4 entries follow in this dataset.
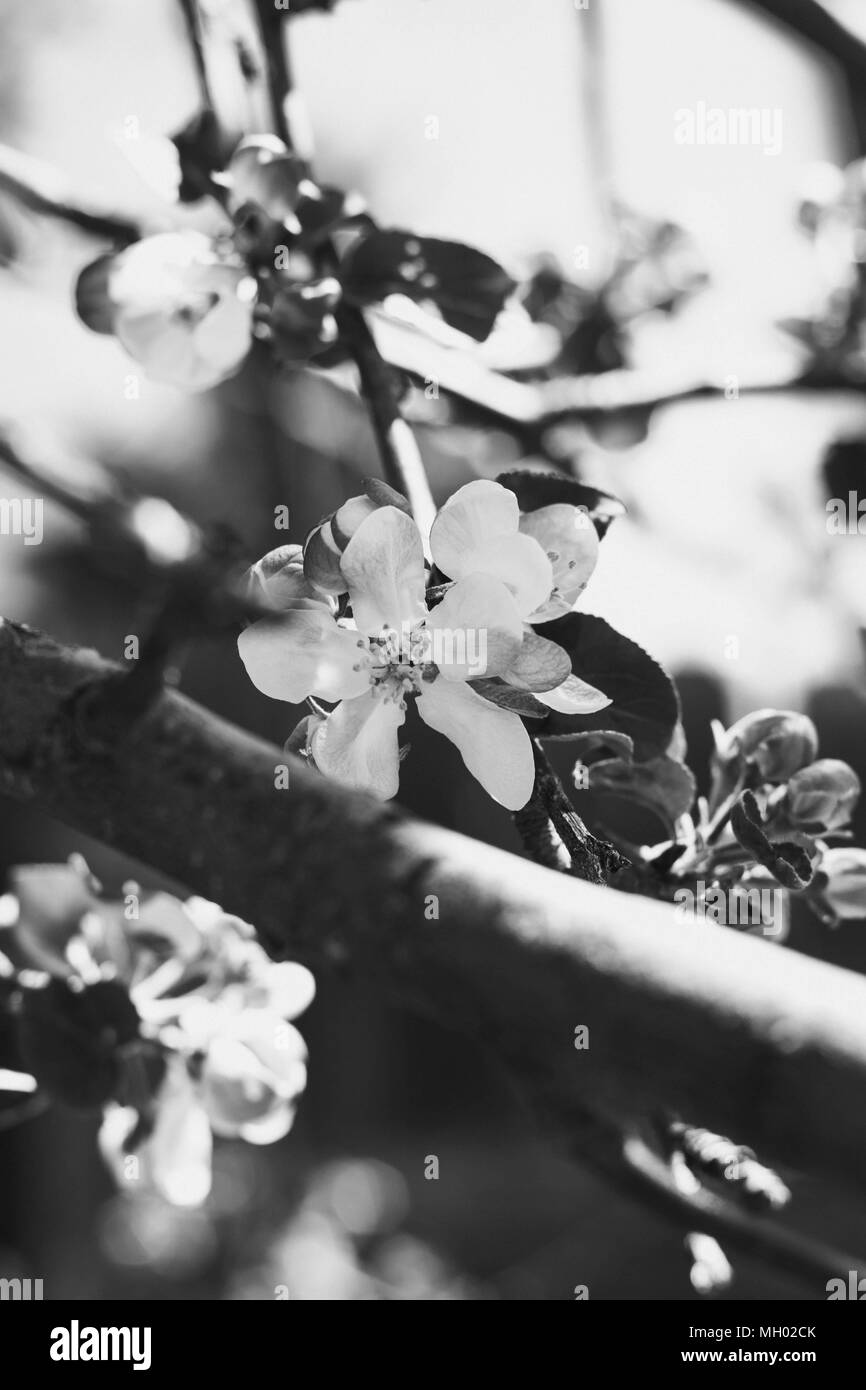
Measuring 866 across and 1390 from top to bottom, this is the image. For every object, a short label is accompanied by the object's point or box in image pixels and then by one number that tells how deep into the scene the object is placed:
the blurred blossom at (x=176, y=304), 0.48
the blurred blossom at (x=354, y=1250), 2.37
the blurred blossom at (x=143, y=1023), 0.49
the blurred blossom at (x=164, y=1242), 2.56
